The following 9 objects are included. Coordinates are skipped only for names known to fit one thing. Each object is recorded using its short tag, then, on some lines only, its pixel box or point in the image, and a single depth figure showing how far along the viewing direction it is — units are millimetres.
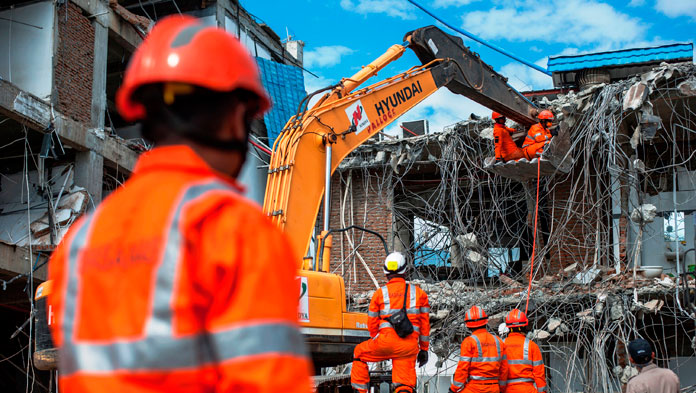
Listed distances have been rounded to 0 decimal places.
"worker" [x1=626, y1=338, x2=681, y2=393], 6484
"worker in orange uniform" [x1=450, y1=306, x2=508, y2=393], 9367
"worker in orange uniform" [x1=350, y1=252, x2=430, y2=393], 8633
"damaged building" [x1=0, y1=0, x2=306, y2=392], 15938
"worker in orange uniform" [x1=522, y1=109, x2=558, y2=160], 12523
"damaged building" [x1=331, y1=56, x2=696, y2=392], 14234
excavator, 7887
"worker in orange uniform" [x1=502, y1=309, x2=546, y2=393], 9586
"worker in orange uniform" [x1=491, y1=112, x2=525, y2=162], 12562
